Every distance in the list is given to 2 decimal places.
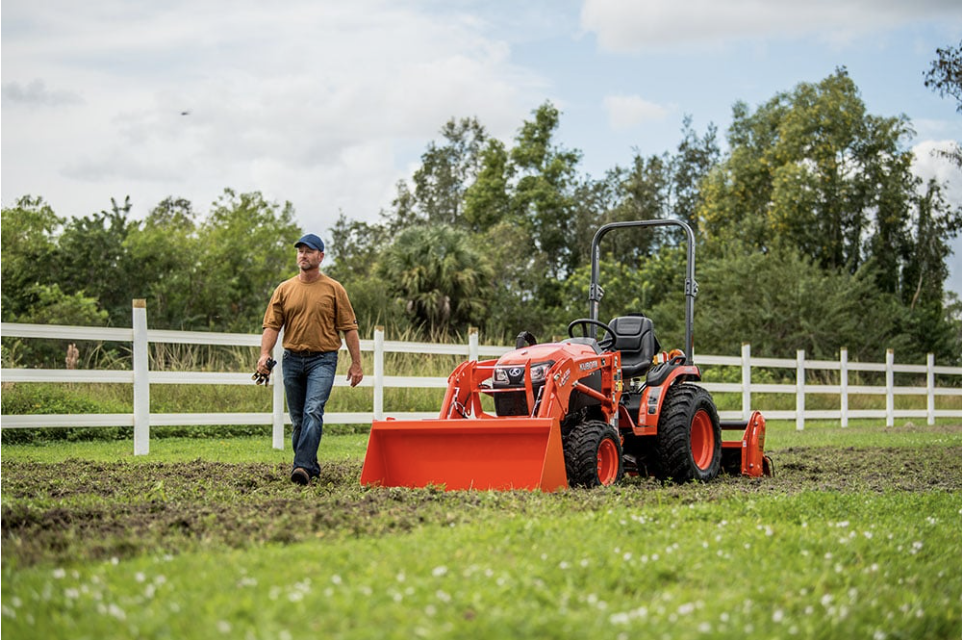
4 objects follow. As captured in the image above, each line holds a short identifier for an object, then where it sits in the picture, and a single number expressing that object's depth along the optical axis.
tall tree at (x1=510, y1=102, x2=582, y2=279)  49.19
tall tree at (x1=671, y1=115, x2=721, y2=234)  51.44
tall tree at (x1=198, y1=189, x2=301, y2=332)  33.75
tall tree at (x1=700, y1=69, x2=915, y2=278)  39.78
